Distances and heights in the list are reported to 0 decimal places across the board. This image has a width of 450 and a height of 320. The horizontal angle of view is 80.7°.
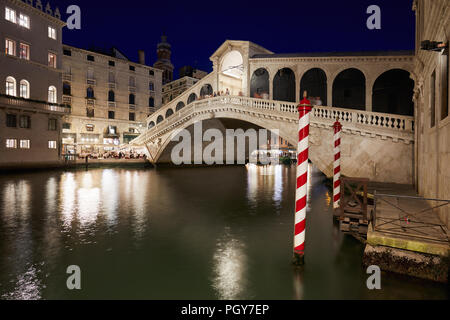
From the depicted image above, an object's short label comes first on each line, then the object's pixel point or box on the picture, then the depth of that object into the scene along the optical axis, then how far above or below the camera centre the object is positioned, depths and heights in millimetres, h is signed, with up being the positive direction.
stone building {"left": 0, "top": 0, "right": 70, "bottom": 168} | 21359 +6541
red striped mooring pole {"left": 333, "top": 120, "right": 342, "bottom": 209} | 7750 -347
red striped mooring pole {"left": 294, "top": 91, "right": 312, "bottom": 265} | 4613 -433
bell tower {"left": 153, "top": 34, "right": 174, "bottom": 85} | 58094 +21655
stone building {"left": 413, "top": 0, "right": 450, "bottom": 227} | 5320 +1352
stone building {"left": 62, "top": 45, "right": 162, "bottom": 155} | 33250 +8417
